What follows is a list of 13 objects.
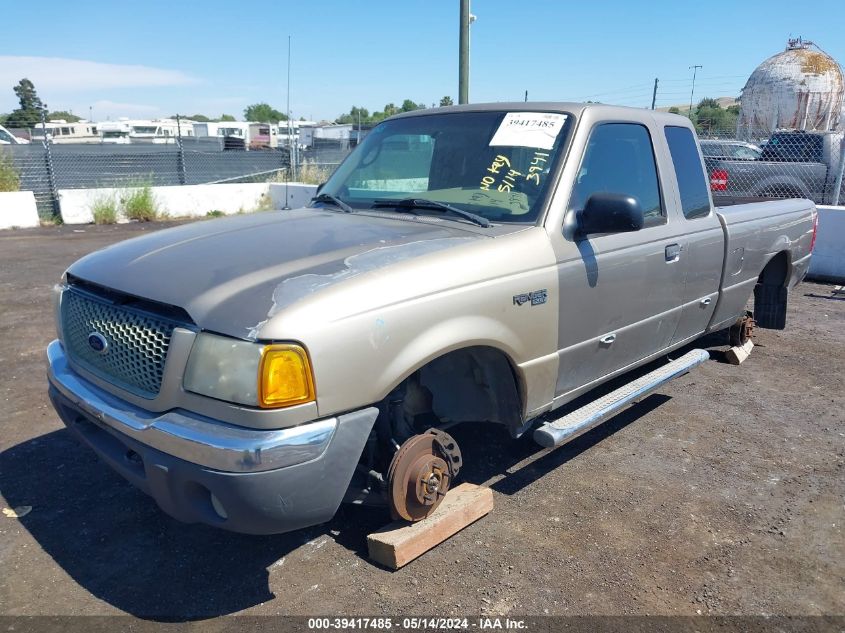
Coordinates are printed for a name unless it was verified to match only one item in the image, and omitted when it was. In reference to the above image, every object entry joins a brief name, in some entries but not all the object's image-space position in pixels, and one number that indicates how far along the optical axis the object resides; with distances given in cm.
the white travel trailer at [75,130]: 3453
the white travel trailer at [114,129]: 4421
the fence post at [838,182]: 951
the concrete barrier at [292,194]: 1474
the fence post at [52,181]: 1455
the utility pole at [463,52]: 986
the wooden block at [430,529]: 290
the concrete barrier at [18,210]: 1370
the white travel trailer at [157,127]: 4444
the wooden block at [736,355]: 566
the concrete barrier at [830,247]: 904
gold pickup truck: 238
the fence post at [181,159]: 1678
